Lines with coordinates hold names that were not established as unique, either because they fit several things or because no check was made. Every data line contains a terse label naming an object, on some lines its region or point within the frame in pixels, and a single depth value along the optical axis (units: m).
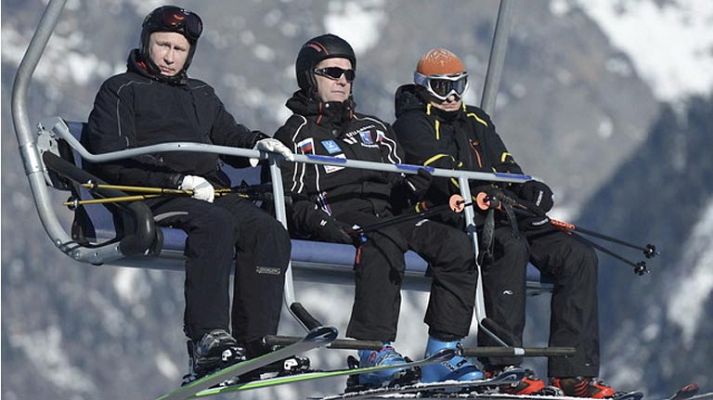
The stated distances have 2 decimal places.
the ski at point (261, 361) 17.64
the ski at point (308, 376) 18.37
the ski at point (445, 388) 19.09
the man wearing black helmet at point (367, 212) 19.70
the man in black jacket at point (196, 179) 18.77
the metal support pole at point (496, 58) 24.94
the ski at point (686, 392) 19.80
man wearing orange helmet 20.66
